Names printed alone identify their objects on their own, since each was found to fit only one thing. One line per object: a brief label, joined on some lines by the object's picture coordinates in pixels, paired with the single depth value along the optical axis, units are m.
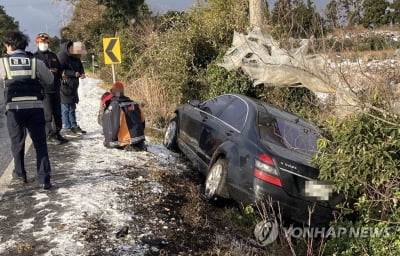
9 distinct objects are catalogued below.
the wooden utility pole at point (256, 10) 12.46
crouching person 7.55
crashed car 5.29
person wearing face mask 7.57
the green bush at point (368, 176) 4.77
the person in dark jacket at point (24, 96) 5.52
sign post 10.90
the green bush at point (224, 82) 11.38
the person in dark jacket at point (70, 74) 8.52
